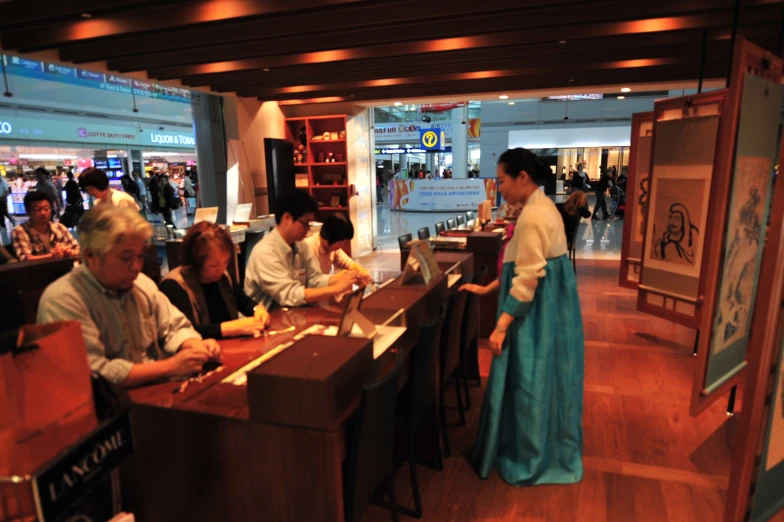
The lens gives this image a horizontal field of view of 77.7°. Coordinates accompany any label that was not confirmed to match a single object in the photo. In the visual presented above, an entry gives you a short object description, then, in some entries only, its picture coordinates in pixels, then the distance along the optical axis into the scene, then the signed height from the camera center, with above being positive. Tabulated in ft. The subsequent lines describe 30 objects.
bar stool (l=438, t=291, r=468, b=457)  8.66 -3.04
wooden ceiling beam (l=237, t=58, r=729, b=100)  17.88 +3.87
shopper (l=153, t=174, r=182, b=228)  34.99 -1.49
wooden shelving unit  27.20 +1.02
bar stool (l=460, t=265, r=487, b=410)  10.21 -3.67
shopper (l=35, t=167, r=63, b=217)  26.68 -0.34
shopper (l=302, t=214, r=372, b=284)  10.11 -1.40
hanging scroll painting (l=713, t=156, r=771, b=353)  6.54 -1.15
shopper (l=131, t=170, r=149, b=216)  36.99 -0.87
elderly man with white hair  4.87 -1.30
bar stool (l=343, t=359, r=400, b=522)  5.11 -3.00
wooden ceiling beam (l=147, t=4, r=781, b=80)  12.75 +3.86
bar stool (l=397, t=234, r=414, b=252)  16.48 -2.32
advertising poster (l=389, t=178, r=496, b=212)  47.44 -2.06
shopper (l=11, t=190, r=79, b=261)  14.62 -1.73
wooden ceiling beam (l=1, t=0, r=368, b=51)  11.53 +4.00
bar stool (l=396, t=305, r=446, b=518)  6.88 -3.15
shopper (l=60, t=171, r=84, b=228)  28.34 -1.35
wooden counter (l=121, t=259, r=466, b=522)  4.97 -2.99
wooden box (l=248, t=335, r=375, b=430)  4.72 -2.09
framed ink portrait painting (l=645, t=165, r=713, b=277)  10.00 -1.02
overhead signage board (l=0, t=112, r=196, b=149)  25.80 +3.01
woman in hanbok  7.38 -2.81
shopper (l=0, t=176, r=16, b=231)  26.94 -1.03
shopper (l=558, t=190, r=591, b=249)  22.00 -1.81
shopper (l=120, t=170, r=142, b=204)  34.63 -0.53
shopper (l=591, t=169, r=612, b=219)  40.96 -1.66
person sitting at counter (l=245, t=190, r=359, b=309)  8.88 -1.61
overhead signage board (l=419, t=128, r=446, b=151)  54.29 +3.70
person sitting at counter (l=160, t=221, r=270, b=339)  7.23 -1.63
